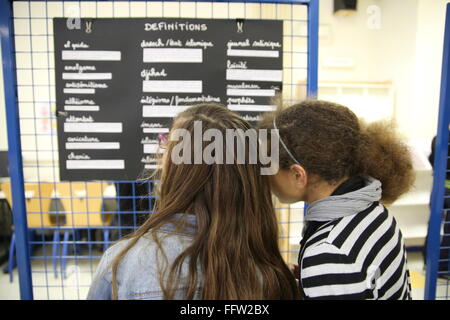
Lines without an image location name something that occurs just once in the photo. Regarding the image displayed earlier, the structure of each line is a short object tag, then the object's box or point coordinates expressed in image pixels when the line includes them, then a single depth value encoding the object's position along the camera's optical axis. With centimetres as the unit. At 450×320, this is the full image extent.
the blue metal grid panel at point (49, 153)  136
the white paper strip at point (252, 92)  141
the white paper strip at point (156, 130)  141
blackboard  137
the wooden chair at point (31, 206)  321
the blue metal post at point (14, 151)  131
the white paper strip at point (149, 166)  142
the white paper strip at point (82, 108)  139
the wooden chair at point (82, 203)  308
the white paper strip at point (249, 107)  142
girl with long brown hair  74
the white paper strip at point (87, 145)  140
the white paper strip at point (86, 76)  138
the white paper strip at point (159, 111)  140
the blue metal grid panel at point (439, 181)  152
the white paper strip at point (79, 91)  138
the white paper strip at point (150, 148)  142
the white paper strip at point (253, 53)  140
